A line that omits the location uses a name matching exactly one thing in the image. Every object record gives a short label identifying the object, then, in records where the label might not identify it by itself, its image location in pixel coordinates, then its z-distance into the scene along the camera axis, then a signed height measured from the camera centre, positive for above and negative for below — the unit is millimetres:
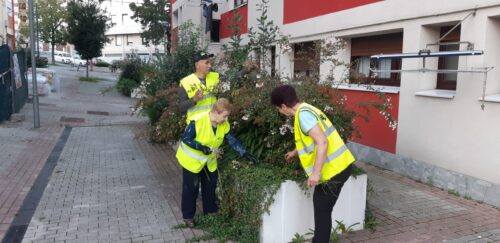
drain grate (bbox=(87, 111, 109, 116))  14791 -1476
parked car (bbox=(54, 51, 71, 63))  53422 +1571
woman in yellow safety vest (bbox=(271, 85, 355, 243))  3309 -629
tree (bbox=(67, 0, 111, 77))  25797 +2526
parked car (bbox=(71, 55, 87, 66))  48431 +1025
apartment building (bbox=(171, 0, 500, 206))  5289 -77
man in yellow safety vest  4738 -183
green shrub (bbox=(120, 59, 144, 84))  22734 -50
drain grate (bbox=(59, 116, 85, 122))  12694 -1486
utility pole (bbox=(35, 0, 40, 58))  37606 +5237
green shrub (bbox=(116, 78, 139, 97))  21672 -772
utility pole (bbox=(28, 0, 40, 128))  10719 -75
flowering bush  4051 -705
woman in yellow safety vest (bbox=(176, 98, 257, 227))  4176 -786
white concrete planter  3977 -1309
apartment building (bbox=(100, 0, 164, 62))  73562 +5642
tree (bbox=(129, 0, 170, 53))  48938 +6635
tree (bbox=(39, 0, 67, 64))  42062 +4965
